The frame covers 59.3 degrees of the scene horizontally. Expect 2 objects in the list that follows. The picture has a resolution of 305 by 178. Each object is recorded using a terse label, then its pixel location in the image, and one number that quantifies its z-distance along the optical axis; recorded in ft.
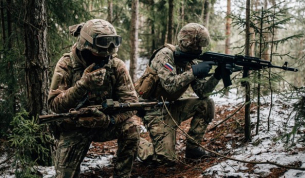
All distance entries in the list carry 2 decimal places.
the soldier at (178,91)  14.55
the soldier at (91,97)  11.11
